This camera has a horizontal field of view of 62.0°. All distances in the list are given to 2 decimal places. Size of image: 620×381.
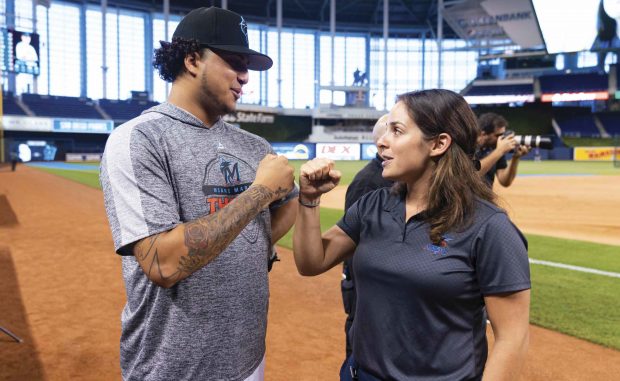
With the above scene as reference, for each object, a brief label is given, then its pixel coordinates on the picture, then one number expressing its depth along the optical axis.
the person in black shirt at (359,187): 4.39
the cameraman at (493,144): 5.58
